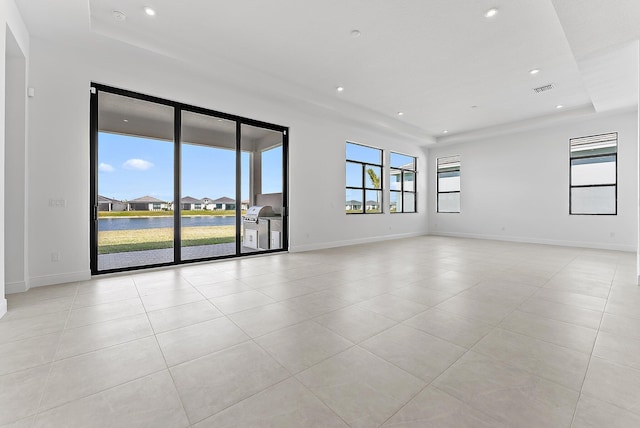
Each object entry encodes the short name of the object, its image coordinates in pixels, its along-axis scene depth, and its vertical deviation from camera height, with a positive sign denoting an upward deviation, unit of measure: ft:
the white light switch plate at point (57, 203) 12.50 +0.29
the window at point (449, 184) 32.14 +3.12
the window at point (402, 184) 30.58 +3.11
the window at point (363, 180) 25.94 +3.04
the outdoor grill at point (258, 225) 23.15 -1.21
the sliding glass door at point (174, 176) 15.85 +2.26
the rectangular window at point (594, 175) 22.85 +3.09
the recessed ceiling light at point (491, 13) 11.07 +7.94
